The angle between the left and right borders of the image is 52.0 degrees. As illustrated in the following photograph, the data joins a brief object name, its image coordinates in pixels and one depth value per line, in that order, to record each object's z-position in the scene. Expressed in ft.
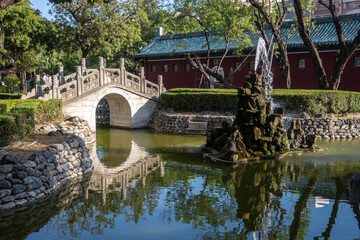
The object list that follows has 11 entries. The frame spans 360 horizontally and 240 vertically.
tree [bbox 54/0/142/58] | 77.61
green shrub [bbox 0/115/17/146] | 31.75
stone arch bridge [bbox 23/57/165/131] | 58.39
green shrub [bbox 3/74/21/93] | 78.07
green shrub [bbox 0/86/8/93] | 88.84
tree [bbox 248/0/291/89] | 64.23
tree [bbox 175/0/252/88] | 68.59
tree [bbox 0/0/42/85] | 85.56
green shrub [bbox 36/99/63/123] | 49.72
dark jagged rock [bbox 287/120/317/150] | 47.09
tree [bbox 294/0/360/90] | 61.91
